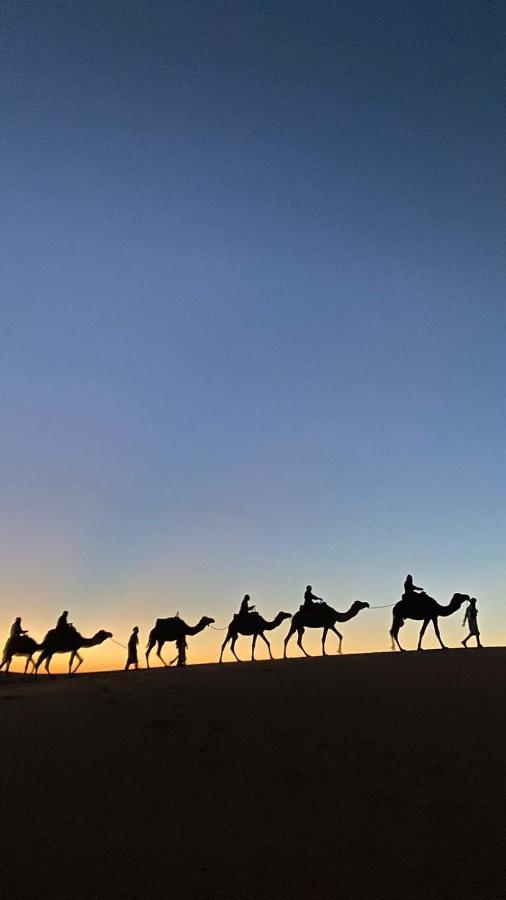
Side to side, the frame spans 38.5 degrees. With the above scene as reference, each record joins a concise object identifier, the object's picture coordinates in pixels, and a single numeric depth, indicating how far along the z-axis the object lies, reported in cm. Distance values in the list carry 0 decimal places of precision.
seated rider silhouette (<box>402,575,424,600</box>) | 2156
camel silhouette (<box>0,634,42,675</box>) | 2412
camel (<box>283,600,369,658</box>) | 2291
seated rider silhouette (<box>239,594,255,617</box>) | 2400
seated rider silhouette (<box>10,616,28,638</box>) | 2442
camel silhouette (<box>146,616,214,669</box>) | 2506
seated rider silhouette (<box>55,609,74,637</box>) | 2350
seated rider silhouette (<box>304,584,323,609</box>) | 2320
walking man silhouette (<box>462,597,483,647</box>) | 2161
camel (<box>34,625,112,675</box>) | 2339
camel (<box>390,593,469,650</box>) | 2130
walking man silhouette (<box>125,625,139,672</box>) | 2553
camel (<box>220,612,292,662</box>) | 2381
